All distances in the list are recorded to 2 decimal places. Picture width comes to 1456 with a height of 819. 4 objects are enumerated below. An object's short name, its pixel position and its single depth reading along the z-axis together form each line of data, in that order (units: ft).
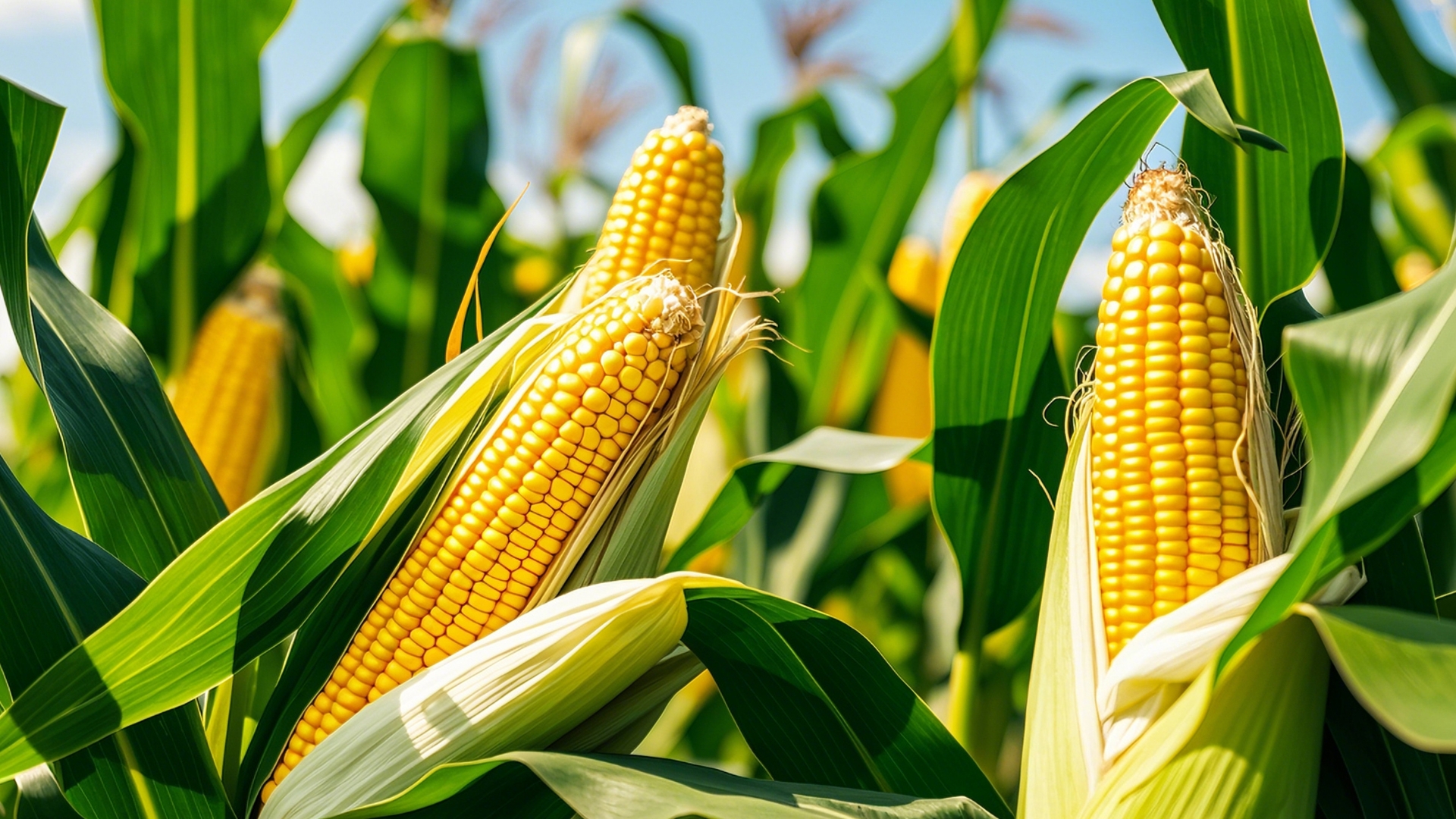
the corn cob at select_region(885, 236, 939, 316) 6.83
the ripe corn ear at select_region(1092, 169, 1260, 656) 2.90
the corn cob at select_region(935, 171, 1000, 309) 4.67
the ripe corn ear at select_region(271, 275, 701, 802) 2.99
